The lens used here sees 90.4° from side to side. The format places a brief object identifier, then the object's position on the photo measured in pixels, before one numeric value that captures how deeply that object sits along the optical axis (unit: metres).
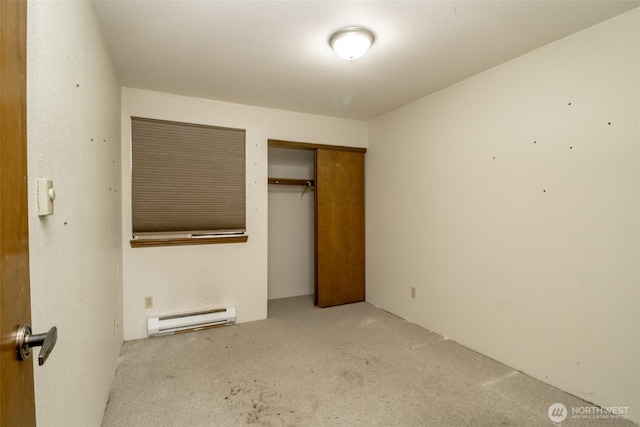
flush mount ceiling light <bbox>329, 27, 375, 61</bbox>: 2.03
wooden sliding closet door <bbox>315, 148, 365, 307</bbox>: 3.98
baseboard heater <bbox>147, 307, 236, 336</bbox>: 3.07
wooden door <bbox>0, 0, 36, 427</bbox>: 0.64
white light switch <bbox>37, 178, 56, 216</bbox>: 0.94
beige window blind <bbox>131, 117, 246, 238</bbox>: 3.08
